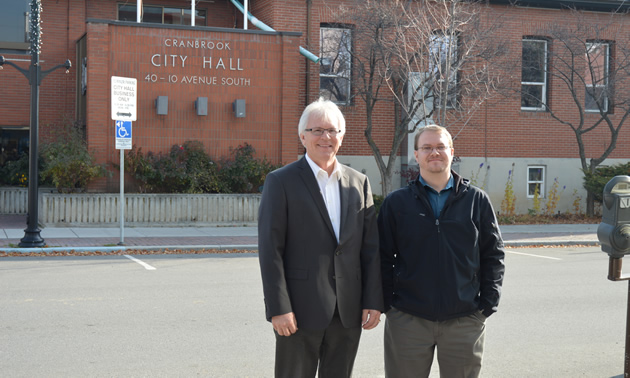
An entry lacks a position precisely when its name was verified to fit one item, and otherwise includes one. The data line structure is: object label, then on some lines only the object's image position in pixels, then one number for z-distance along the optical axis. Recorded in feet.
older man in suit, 11.76
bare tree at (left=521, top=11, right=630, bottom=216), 66.85
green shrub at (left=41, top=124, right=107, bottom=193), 54.70
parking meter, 12.93
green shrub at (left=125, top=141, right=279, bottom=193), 57.57
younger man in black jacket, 12.11
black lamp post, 43.68
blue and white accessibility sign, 45.83
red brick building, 59.31
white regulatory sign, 45.50
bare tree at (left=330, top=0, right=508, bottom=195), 56.18
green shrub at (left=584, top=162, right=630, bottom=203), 65.92
